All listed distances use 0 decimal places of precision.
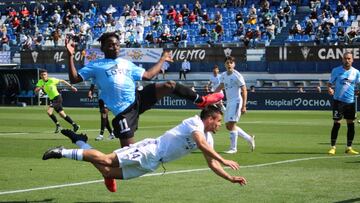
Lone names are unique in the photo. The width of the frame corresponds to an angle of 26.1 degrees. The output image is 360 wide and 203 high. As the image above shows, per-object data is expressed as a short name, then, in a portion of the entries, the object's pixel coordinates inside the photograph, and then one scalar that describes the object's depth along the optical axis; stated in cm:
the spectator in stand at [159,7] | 5853
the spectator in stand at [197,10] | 5603
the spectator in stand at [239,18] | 5224
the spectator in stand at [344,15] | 4750
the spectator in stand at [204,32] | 5266
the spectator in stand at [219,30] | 5150
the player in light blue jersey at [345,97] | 1819
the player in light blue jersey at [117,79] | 1184
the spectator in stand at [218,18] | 5334
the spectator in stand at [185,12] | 5647
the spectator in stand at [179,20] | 5534
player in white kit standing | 1897
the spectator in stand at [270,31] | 4912
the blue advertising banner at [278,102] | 4225
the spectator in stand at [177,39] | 5169
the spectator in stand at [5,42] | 5928
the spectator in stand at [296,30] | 4812
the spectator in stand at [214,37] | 5147
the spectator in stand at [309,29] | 4766
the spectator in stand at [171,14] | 5690
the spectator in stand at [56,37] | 5756
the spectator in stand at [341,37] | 4481
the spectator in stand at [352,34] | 4462
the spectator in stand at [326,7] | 4947
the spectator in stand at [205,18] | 5462
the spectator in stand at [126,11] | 5938
